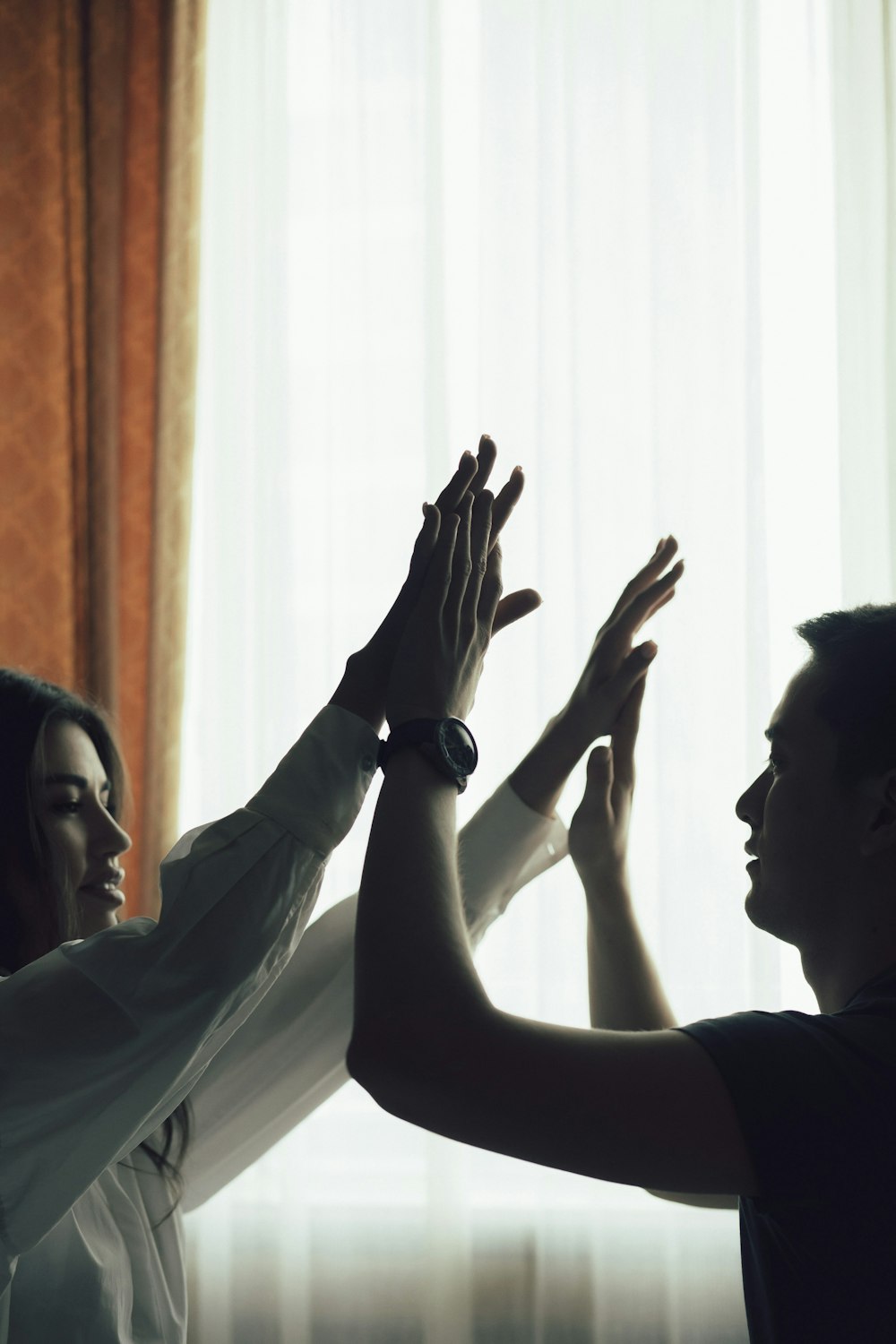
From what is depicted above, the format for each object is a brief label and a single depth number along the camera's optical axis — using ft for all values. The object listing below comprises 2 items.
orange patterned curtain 7.61
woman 2.71
